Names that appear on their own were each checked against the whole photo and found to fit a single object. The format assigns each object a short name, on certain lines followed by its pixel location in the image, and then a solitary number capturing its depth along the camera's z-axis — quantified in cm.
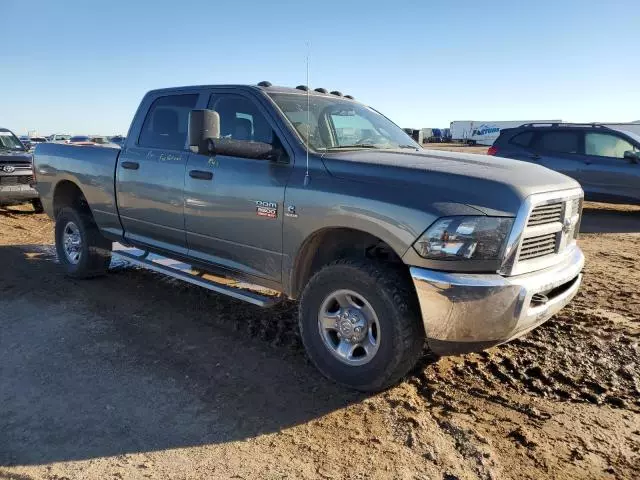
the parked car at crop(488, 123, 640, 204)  1038
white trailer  6175
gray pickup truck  304
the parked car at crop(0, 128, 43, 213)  1062
